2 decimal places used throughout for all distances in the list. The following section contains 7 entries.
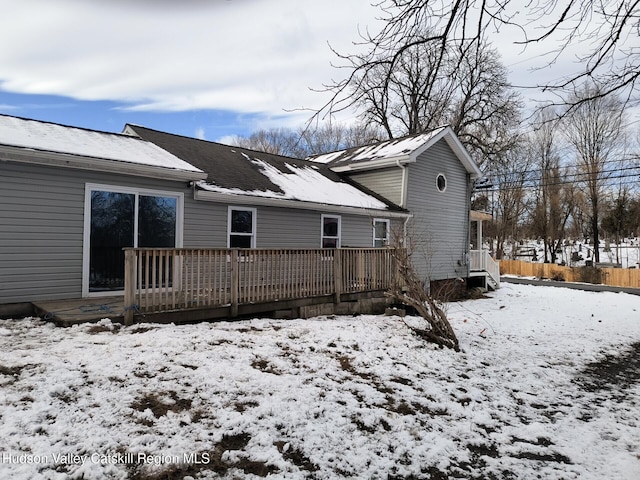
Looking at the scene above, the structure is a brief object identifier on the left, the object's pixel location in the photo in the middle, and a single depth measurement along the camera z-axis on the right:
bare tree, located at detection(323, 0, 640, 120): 3.46
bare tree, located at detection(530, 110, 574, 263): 32.62
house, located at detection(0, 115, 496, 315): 6.64
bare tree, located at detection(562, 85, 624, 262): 23.39
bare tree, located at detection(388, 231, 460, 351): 6.52
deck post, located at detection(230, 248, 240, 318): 6.86
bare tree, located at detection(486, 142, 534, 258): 34.59
